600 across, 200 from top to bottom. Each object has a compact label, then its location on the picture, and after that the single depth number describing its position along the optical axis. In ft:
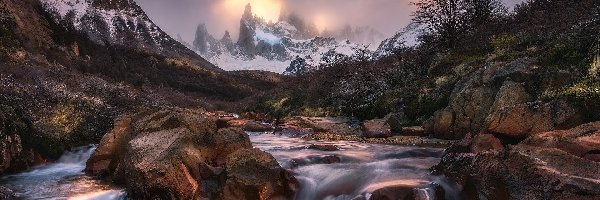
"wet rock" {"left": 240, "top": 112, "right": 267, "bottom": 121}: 159.74
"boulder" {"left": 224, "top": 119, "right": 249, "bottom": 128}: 110.99
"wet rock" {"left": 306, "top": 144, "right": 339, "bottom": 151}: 60.59
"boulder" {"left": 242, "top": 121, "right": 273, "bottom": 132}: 103.14
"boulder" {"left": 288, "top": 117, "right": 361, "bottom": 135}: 91.90
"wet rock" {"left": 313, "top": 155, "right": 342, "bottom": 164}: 51.58
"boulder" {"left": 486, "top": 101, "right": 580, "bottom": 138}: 46.24
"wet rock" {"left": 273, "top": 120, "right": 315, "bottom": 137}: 91.86
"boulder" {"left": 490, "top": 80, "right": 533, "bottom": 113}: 58.80
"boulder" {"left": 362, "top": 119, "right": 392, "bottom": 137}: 76.77
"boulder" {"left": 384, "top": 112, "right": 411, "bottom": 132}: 78.68
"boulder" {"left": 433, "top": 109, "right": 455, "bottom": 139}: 67.99
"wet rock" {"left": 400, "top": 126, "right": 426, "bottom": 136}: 73.56
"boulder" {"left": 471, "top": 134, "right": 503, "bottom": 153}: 41.70
